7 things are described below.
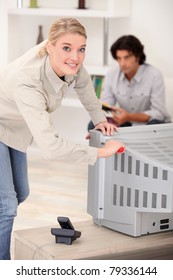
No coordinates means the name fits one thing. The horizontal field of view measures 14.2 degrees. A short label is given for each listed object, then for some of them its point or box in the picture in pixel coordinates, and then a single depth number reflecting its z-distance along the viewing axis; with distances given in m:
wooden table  2.50
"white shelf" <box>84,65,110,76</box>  5.34
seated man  4.69
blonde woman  2.49
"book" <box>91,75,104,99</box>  5.41
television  2.51
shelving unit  5.19
